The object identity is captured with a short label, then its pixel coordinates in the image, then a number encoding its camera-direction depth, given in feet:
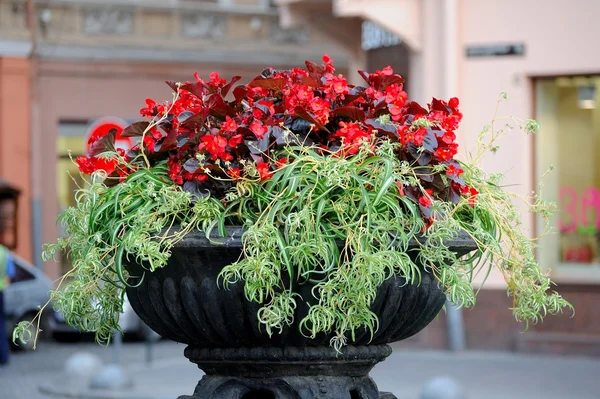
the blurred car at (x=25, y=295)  58.03
